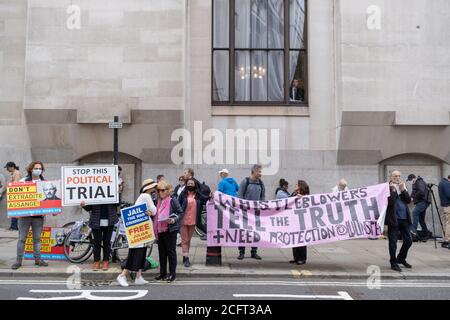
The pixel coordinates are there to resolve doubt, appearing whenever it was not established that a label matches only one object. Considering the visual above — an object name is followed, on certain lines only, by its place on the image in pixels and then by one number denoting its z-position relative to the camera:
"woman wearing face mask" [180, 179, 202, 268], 9.66
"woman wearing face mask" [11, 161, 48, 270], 9.52
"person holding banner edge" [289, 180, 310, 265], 10.02
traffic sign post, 11.46
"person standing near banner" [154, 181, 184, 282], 8.57
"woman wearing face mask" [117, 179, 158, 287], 8.27
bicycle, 9.92
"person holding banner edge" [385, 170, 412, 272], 9.55
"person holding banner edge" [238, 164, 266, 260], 10.67
